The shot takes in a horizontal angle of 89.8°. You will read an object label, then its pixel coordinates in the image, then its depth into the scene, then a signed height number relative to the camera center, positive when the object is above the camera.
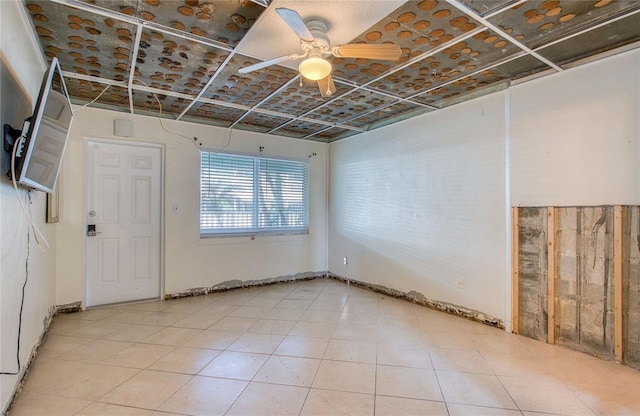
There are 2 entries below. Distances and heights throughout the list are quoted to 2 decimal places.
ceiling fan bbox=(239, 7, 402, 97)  2.04 +1.02
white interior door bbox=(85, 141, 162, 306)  3.97 -0.20
